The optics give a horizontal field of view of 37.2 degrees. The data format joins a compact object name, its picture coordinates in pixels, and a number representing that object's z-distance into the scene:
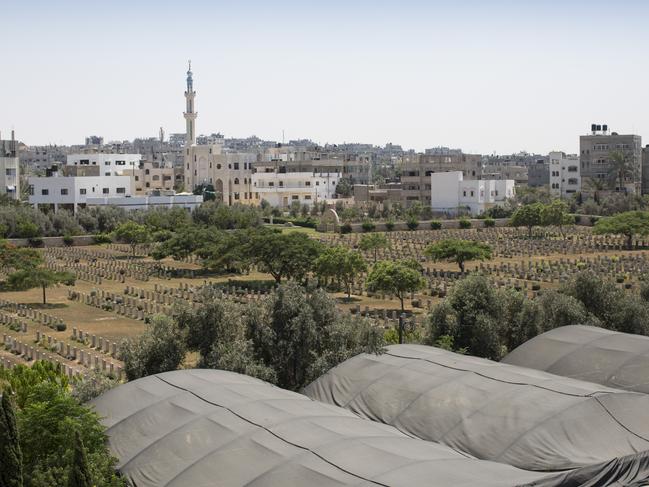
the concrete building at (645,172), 132.25
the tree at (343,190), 137.50
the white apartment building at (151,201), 100.56
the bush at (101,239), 84.56
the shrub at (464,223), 99.44
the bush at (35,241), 81.50
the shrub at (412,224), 97.94
